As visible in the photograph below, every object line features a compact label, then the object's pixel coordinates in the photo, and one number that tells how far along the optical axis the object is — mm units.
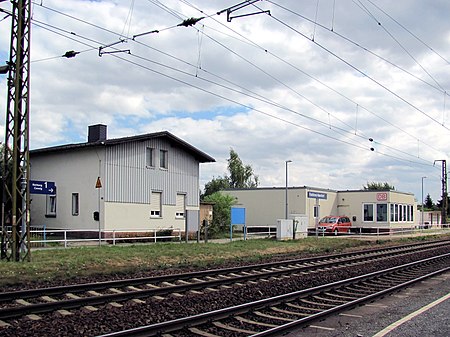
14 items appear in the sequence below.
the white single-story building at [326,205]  46312
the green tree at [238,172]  90312
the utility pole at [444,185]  63938
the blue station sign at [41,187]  25375
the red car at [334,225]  42969
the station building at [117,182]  28969
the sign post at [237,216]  29938
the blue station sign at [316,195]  33925
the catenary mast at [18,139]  16422
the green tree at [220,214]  35156
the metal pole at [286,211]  42000
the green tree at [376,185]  116750
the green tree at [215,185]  84562
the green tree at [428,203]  117562
